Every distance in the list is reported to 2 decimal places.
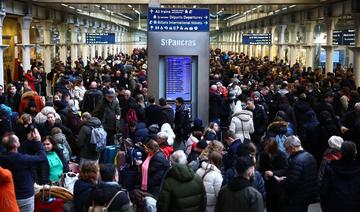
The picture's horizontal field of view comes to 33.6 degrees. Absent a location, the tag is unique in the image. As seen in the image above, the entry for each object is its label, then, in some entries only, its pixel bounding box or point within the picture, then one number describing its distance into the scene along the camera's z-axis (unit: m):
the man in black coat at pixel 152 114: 13.25
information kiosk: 15.82
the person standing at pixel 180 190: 6.70
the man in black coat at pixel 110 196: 6.14
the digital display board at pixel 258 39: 33.53
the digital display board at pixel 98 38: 34.12
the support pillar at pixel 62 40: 36.12
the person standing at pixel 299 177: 7.79
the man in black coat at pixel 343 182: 7.34
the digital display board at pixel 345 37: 22.78
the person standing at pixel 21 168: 7.70
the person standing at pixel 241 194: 6.48
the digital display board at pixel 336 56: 34.84
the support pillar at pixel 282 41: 38.34
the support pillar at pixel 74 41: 38.78
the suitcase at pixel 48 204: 8.01
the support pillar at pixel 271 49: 42.64
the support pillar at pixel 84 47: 42.24
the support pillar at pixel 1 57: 21.89
